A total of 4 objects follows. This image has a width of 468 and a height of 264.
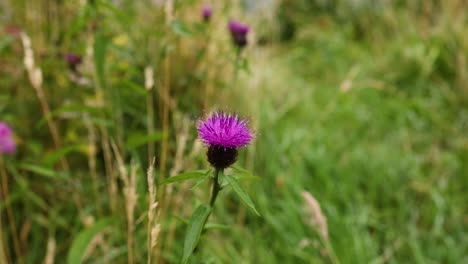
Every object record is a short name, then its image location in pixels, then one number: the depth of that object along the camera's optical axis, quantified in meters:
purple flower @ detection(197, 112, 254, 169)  0.38
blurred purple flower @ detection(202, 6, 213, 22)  0.72
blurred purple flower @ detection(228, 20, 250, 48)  0.62
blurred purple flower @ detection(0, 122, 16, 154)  0.61
